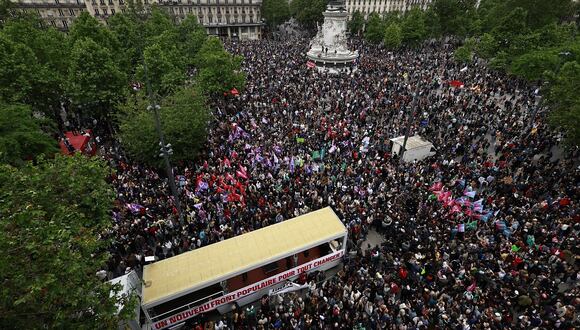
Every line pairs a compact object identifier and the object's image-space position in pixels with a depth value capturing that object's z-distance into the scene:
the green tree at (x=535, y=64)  34.25
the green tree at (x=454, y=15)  64.19
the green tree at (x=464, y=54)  45.03
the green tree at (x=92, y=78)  26.92
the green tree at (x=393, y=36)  58.28
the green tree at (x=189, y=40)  42.38
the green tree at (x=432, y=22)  63.09
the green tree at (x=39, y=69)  25.22
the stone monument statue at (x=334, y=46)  49.25
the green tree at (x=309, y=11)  79.25
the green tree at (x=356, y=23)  77.70
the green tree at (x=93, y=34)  32.62
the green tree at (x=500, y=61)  39.41
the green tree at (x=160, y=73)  30.19
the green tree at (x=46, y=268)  8.27
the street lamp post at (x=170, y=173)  14.57
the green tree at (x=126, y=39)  33.41
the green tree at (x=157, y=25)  43.41
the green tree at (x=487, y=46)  44.45
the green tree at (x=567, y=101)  22.54
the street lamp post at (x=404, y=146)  20.92
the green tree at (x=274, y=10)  78.94
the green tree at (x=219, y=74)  33.06
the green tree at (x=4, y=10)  42.81
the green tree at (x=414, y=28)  60.65
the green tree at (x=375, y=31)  64.88
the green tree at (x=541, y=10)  49.59
